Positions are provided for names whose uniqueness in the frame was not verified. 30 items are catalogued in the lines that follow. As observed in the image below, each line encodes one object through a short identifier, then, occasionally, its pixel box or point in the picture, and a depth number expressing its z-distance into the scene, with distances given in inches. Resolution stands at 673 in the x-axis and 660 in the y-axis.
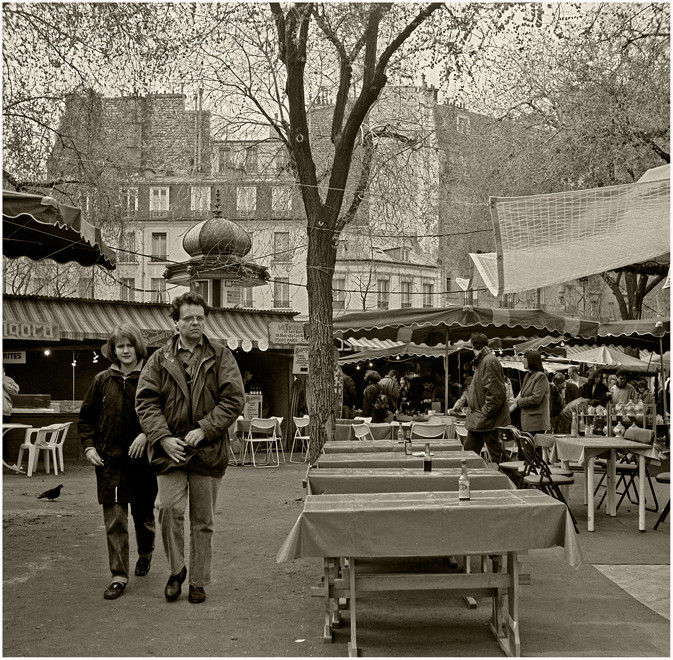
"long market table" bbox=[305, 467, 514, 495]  261.4
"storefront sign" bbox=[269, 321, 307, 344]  703.1
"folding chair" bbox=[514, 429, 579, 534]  372.5
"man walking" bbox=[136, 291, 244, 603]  243.4
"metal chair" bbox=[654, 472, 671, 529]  366.3
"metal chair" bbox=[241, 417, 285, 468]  731.2
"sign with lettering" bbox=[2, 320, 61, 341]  657.4
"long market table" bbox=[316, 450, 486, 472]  305.1
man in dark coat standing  434.6
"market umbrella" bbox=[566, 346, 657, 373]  907.4
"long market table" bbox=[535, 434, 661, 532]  376.2
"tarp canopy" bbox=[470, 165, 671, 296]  235.5
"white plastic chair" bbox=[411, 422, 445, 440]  628.7
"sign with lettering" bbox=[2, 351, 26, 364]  792.3
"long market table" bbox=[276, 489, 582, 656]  198.7
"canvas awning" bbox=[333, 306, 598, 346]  524.4
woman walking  265.4
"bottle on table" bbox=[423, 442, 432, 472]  274.7
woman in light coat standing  468.1
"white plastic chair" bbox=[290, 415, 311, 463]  782.5
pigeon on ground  458.3
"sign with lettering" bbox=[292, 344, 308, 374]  745.0
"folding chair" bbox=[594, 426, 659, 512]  409.4
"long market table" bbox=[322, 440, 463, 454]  365.7
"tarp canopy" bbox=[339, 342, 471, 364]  970.1
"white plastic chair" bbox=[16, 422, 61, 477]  646.5
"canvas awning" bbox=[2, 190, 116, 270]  294.2
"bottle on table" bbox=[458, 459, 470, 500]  212.8
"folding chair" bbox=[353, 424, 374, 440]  633.6
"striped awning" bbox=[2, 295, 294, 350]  788.6
